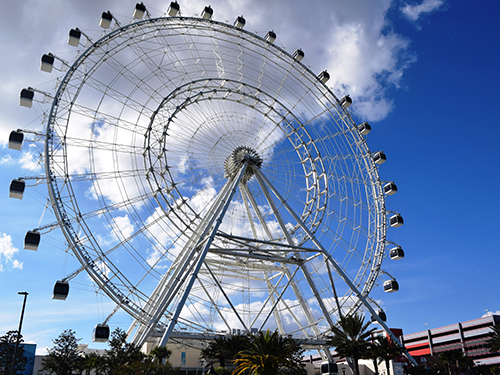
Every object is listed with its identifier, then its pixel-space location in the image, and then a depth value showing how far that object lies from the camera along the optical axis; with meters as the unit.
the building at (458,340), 83.20
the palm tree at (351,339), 32.66
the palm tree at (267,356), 25.14
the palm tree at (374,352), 37.09
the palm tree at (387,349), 37.47
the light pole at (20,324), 25.30
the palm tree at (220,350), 33.41
